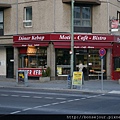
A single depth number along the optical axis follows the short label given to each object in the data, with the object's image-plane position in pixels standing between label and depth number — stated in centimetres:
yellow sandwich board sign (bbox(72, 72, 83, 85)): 2162
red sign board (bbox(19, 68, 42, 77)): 2851
